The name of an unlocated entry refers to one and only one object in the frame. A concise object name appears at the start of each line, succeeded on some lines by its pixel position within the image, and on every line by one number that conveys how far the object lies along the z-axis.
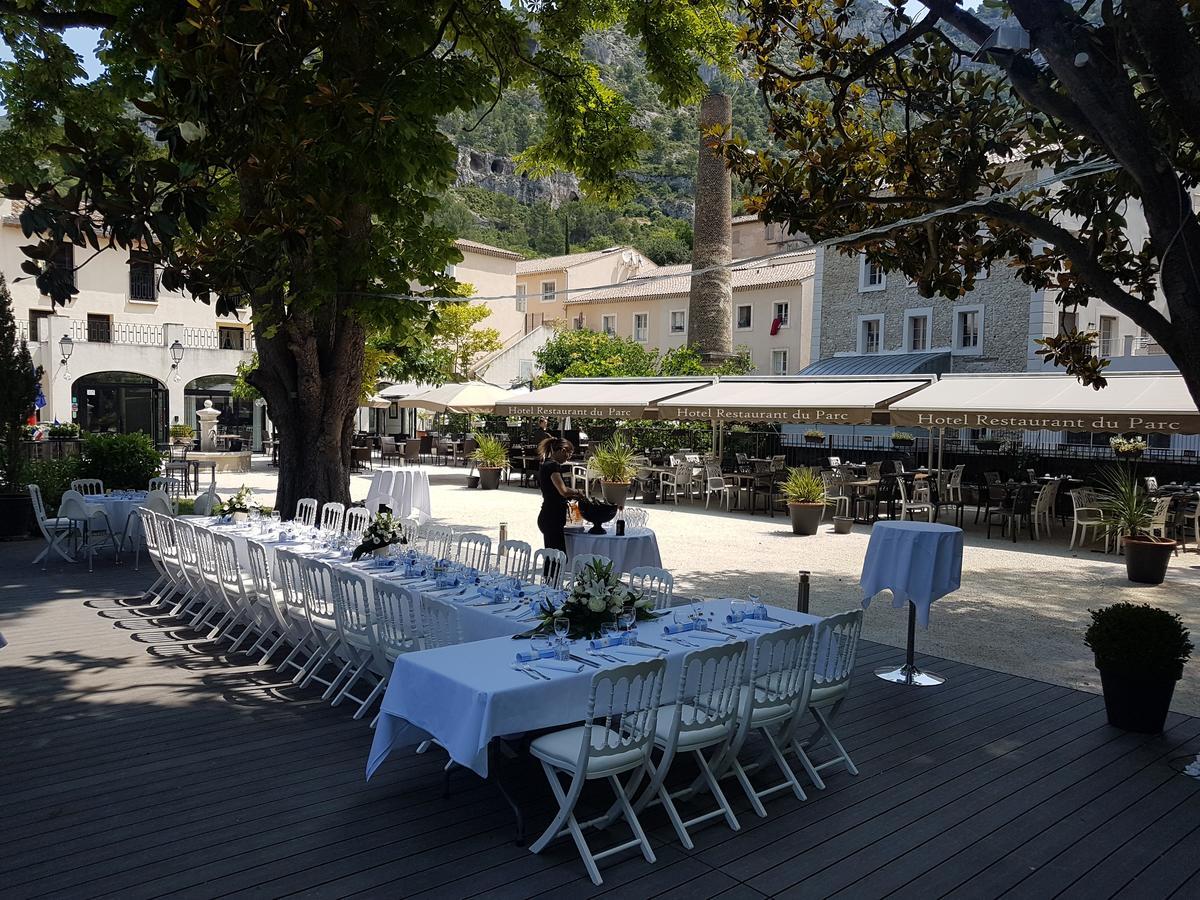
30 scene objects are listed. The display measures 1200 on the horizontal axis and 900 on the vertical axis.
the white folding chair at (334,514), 9.76
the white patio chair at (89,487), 12.83
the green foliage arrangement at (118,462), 14.23
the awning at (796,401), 16.27
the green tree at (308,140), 4.19
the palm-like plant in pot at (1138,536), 10.89
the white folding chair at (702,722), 4.01
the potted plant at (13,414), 12.84
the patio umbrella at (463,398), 23.20
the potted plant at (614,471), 17.89
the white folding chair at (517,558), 7.30
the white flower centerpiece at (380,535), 7.32
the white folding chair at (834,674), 4.88
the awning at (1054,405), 13.21
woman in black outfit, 8.68
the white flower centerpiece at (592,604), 4.84
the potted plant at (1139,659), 5.53
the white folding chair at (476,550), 8.17
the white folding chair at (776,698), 4.38
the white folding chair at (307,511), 10.12
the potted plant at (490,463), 21.81
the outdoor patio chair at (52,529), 10.77
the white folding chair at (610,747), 3.75
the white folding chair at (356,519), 10.04
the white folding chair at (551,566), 6.68
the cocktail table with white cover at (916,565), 7.00
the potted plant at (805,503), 15.05
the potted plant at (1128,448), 17.41
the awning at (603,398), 19.52
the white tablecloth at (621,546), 8.97
